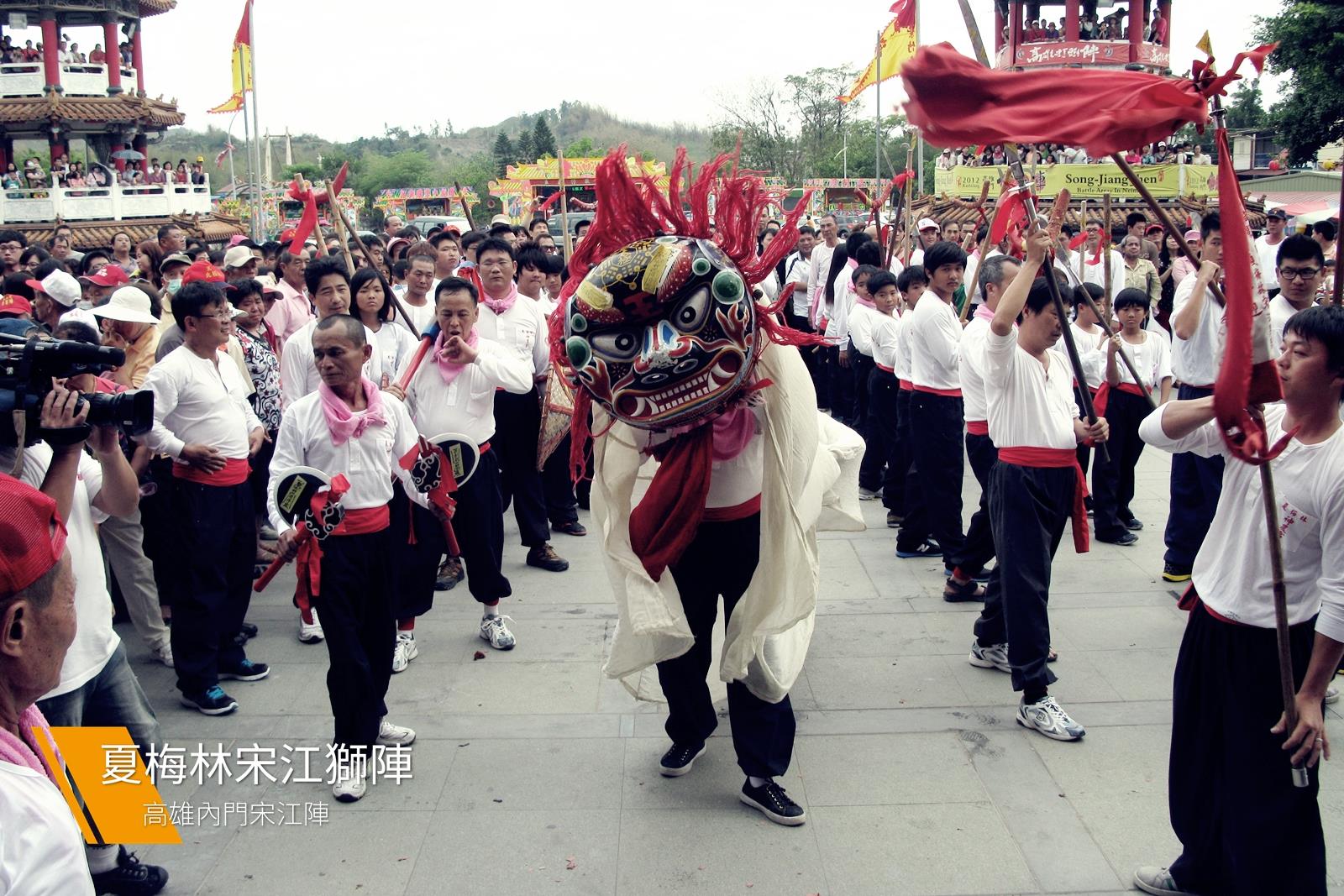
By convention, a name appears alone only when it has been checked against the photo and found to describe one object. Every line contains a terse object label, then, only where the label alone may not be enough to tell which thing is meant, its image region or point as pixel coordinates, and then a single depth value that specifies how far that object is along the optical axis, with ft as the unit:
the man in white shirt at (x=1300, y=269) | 17.06
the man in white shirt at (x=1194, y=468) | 19.15
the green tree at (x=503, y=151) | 193.16
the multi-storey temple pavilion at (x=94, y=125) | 80.02
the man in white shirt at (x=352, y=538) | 12.96
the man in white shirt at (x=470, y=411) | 17.28
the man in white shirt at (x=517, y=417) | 21.79
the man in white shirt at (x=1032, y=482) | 14.15
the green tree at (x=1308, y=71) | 68.95
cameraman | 10.44
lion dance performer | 11.40
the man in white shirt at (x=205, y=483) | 15.26
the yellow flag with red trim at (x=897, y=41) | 38.34
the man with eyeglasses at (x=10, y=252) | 31.71
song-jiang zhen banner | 69.00
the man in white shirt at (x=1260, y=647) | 9.00
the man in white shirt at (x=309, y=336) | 18.08
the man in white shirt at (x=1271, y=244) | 30.99
